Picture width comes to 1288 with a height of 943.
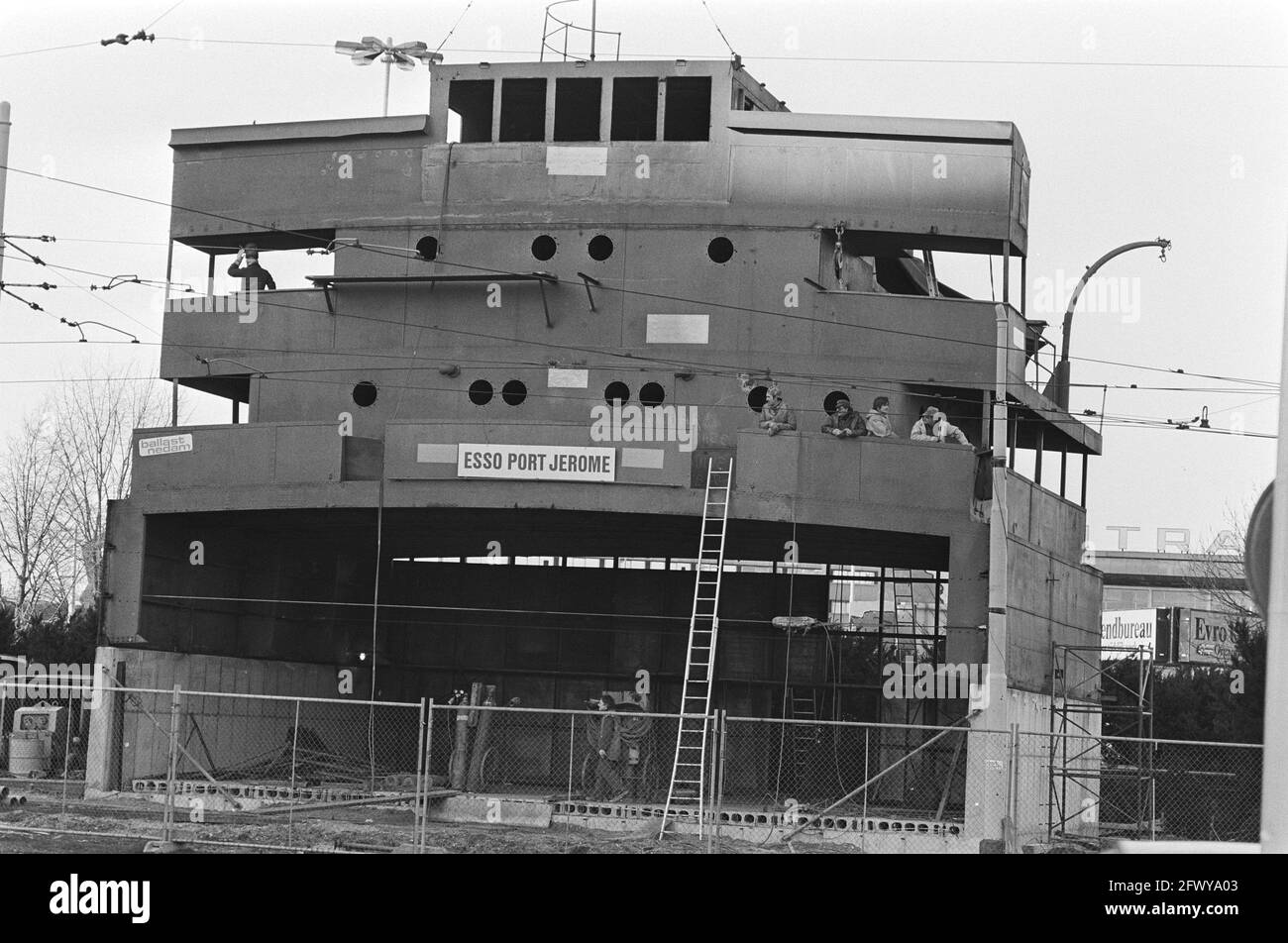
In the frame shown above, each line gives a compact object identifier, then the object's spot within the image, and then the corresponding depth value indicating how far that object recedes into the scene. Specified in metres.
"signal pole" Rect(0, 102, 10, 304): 32.03
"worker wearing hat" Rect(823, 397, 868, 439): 31.00
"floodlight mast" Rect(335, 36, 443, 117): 36.88
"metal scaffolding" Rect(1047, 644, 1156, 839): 32.78
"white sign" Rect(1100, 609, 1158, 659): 64.56
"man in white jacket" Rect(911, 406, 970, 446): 31.36
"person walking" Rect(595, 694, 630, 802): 31.77
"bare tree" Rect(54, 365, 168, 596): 63.25
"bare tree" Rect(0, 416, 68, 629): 63.56
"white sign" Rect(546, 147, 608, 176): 34.12
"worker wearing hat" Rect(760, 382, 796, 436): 31.14
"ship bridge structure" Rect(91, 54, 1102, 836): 31.50
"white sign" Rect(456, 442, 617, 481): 31.52
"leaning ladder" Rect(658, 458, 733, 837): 30.20
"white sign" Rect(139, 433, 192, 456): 34.09
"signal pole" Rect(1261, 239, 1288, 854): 10.66
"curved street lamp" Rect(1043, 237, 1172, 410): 37.16
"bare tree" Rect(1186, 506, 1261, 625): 61.81
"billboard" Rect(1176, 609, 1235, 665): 48.47
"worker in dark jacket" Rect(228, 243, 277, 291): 36.03
